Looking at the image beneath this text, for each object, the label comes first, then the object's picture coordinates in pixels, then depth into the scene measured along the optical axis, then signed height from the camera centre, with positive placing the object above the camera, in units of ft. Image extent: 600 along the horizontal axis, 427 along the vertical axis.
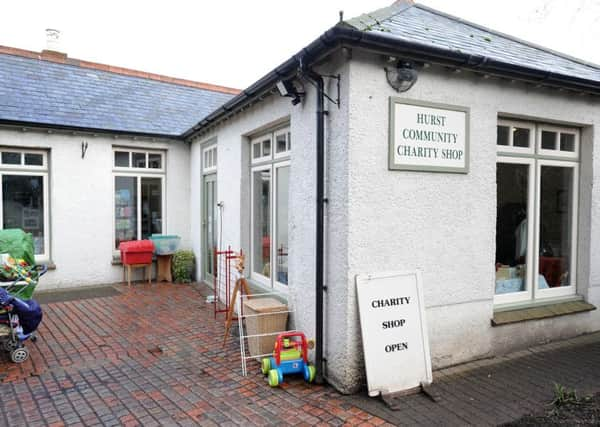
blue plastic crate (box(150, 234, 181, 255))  32.97 -3.10
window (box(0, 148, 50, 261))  30.09 +0.58
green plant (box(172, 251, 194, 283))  33.27 -4.85
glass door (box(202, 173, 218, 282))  29.91 -1.51
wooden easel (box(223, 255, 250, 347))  18.83 -3.75
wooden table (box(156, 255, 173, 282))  33.58 -5.01
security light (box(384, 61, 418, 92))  14.58 +4.25
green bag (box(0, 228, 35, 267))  19.83 -1.96
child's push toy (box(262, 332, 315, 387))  14.84 -5.50
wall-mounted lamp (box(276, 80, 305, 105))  16.22 +4.15
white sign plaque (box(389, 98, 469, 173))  14.98 +2.35
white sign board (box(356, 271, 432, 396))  14.06 -4.22
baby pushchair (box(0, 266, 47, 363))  16.87 -4.68
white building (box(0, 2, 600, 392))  14.43 +0.86
